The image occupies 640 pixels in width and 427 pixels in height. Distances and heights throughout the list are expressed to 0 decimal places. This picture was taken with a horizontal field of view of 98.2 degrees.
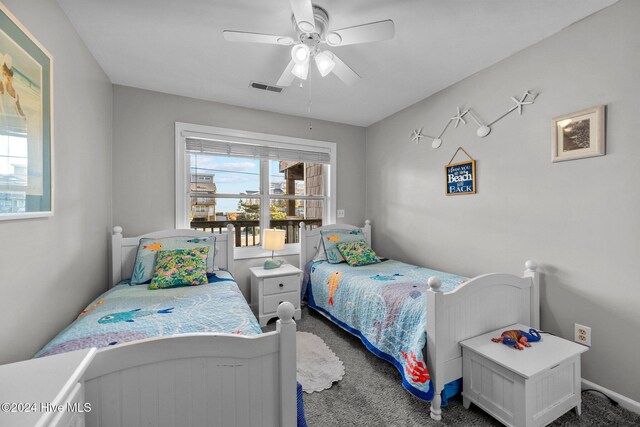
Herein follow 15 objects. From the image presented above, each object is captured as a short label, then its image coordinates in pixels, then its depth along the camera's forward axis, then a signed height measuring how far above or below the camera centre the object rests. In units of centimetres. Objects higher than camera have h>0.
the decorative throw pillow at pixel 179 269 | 223 -50
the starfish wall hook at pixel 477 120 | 212 +84
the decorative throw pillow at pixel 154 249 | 236 -36
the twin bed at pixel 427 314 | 165 -73
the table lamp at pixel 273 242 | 307 -35
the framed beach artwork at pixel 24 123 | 113 +39
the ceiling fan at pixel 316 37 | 148 +100
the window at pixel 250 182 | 300 +35
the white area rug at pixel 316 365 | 194 -120
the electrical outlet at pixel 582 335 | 181 -82
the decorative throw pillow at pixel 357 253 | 304 -49
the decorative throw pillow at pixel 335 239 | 315 -35
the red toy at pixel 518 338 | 165 -78
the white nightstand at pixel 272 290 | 285 -84
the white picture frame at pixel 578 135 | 174 +50
